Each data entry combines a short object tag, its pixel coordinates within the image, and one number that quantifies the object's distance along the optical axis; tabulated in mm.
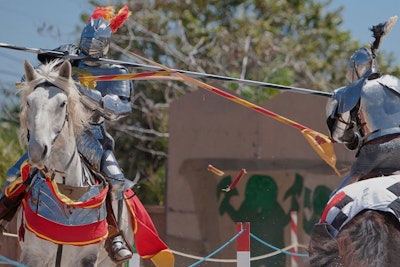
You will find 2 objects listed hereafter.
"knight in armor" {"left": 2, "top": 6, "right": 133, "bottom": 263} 14242
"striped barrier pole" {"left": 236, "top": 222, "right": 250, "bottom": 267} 15922
